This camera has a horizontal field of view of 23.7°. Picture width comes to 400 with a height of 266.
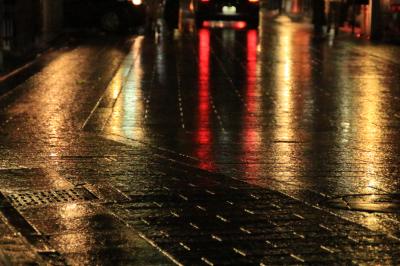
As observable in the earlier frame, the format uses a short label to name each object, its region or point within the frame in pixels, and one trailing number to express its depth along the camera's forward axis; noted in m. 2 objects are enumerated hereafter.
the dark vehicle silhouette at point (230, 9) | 39.75
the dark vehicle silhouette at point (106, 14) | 35.88
